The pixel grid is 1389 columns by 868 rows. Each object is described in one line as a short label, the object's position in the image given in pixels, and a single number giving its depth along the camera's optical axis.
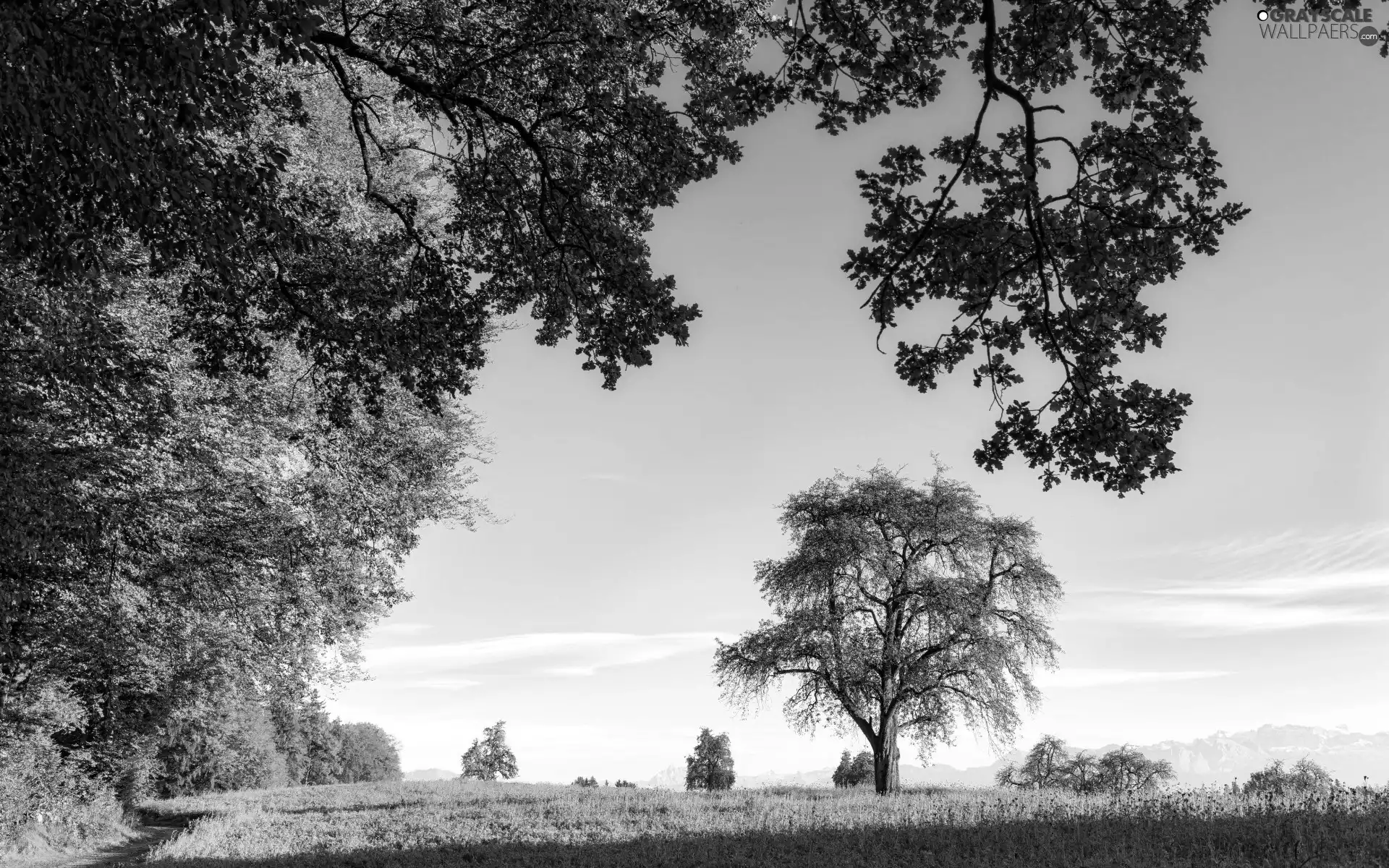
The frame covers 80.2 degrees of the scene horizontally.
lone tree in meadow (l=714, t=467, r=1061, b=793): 28.66
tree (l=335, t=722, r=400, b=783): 99.62
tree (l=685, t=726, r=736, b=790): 73.69
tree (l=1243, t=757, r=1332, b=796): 41.18
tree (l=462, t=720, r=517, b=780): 82.69
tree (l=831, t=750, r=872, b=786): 66.56
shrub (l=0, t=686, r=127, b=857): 25.28
